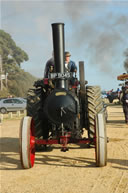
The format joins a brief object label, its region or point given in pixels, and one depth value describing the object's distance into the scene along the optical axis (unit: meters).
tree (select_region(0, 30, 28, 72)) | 53.25
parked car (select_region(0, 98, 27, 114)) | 25.80
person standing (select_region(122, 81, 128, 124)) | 11.78
